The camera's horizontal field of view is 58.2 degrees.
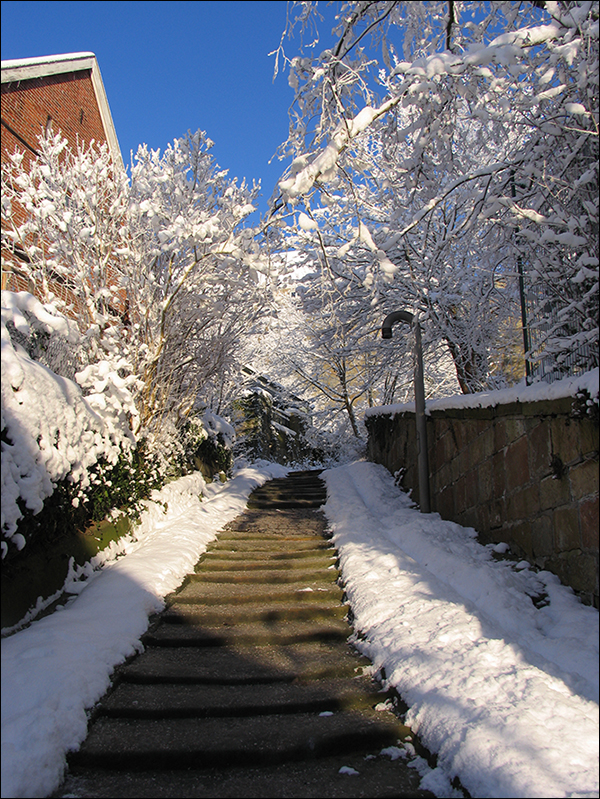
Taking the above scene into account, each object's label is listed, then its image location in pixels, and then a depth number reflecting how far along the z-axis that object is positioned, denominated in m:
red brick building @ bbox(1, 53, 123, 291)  11.38
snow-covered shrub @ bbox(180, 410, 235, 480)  8.34
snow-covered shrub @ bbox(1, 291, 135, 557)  3.37
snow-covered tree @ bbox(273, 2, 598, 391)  3.23
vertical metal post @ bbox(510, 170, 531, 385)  4.02
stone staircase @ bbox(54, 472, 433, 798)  2.36
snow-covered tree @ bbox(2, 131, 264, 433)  5.60
